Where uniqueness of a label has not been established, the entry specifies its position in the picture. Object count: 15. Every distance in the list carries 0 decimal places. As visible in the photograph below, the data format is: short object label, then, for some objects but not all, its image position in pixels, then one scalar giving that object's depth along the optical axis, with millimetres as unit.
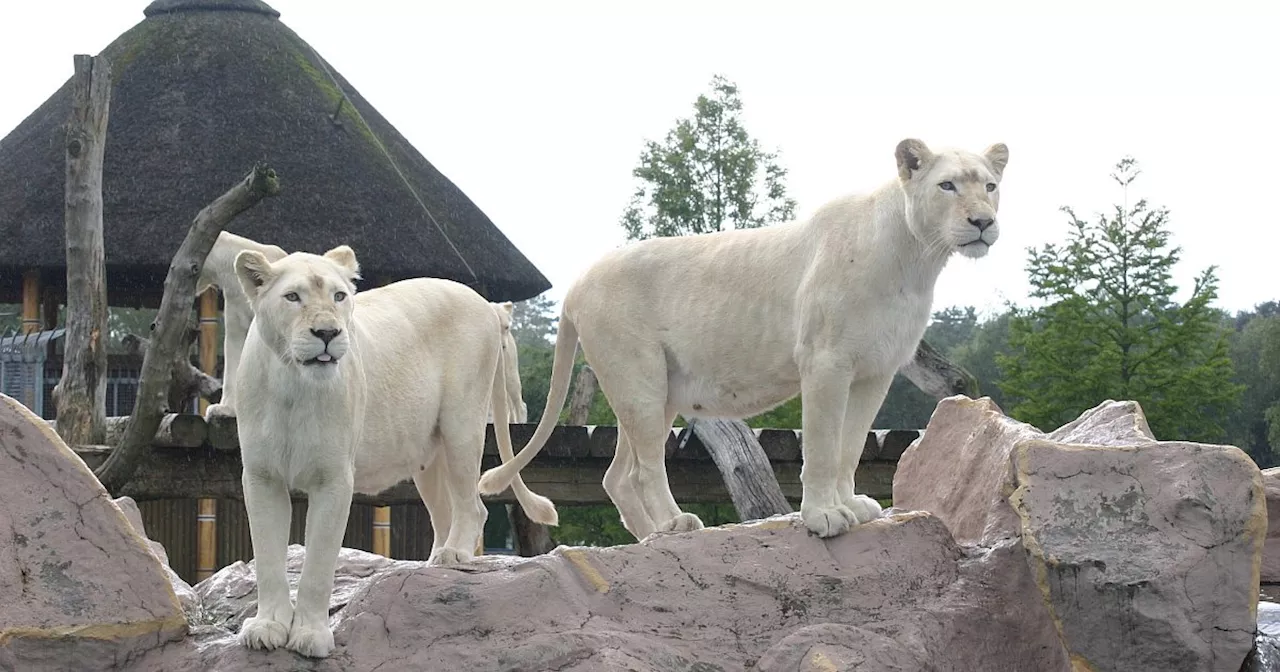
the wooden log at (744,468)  11359
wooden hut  17266
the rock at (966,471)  6898
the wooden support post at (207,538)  13414
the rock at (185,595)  6289
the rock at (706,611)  5777
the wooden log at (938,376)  12781
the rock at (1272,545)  8961
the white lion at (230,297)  10250
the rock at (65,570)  5691
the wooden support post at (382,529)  14680
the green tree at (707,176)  33656
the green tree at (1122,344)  27672
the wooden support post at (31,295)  17108
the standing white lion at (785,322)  6184
